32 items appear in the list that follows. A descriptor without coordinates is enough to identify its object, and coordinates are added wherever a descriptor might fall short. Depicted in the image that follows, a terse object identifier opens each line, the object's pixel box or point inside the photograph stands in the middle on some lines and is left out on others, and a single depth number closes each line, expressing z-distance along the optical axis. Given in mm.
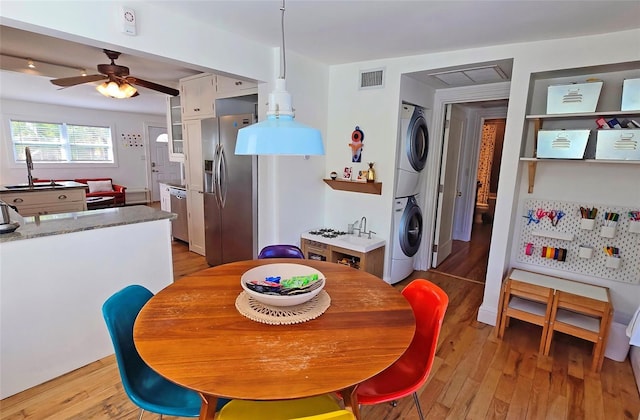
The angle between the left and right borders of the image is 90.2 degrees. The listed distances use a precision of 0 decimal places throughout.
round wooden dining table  1011
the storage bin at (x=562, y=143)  2260
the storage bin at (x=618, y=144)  2111
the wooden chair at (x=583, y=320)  2182
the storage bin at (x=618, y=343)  2303
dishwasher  4545
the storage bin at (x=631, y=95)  2074
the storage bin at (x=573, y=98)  2205
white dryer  3217
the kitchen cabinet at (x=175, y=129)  4609
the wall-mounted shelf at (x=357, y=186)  3236
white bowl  1382
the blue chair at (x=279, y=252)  2357
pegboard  2438
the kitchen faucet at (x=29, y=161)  3351
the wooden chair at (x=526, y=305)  2385
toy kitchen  3051
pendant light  1246
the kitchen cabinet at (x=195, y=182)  4078
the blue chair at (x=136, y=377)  1257
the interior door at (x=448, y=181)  3855
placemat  1348
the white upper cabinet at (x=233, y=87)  3290
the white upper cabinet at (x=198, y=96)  3762
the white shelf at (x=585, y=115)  2130
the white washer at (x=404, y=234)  3404
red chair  1361
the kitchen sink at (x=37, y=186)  4095
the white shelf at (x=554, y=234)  2594
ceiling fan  3008
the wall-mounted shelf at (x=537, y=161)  2160
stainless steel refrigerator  3252
